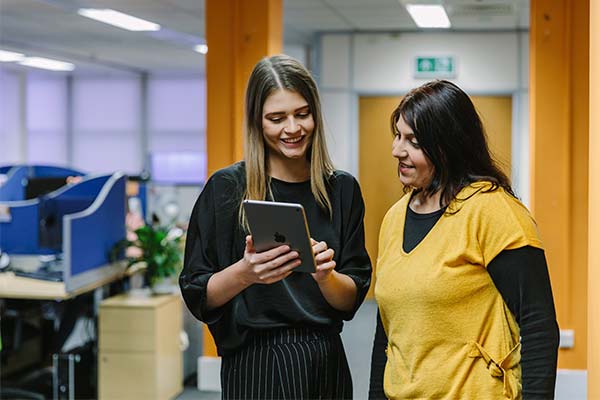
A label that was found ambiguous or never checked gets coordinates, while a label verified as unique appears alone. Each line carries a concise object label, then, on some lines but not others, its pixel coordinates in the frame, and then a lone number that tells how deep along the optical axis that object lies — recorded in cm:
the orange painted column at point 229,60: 379
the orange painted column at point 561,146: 372
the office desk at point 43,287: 361
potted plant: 387
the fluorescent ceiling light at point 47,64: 870
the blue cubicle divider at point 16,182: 620
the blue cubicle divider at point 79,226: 365
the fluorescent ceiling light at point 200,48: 763
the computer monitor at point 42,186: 516
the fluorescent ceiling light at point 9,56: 804
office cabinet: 367
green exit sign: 640
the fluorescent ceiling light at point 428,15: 550
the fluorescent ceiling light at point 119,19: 568
